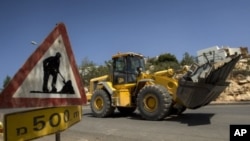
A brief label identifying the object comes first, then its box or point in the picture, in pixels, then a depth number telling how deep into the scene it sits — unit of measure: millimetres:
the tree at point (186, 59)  42738
